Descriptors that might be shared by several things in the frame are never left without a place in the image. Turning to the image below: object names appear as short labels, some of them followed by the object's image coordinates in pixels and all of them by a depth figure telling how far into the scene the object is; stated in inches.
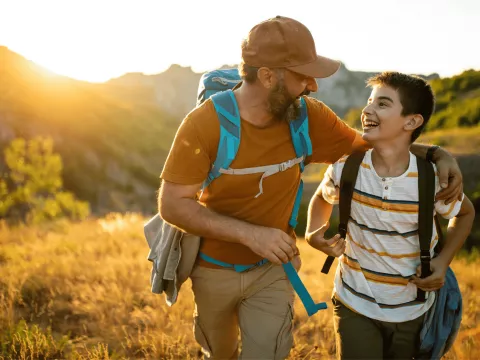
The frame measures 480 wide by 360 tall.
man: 93.3
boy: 95.5
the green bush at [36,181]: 661.3
